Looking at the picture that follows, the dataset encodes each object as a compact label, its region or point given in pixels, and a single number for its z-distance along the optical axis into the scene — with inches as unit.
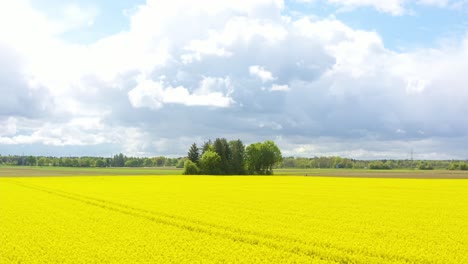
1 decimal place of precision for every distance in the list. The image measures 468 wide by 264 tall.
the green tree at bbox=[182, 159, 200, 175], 5027.1
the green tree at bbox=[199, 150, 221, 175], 5078.7
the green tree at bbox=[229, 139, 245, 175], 5364.2
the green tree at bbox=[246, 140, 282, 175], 5536.4
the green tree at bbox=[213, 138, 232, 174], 5246.1
